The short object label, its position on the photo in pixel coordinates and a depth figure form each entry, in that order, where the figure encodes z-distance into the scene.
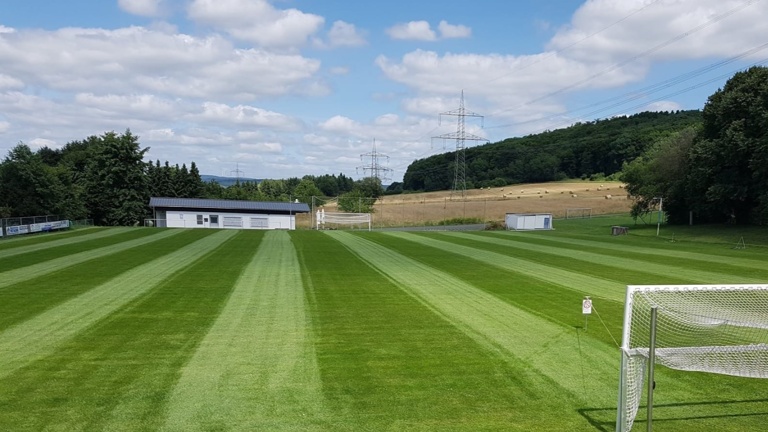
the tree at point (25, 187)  50.44
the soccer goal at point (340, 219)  60.38
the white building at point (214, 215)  61.16
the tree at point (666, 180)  45.56
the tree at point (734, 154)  36.38
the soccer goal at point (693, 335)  5.68
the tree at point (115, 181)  67.81
